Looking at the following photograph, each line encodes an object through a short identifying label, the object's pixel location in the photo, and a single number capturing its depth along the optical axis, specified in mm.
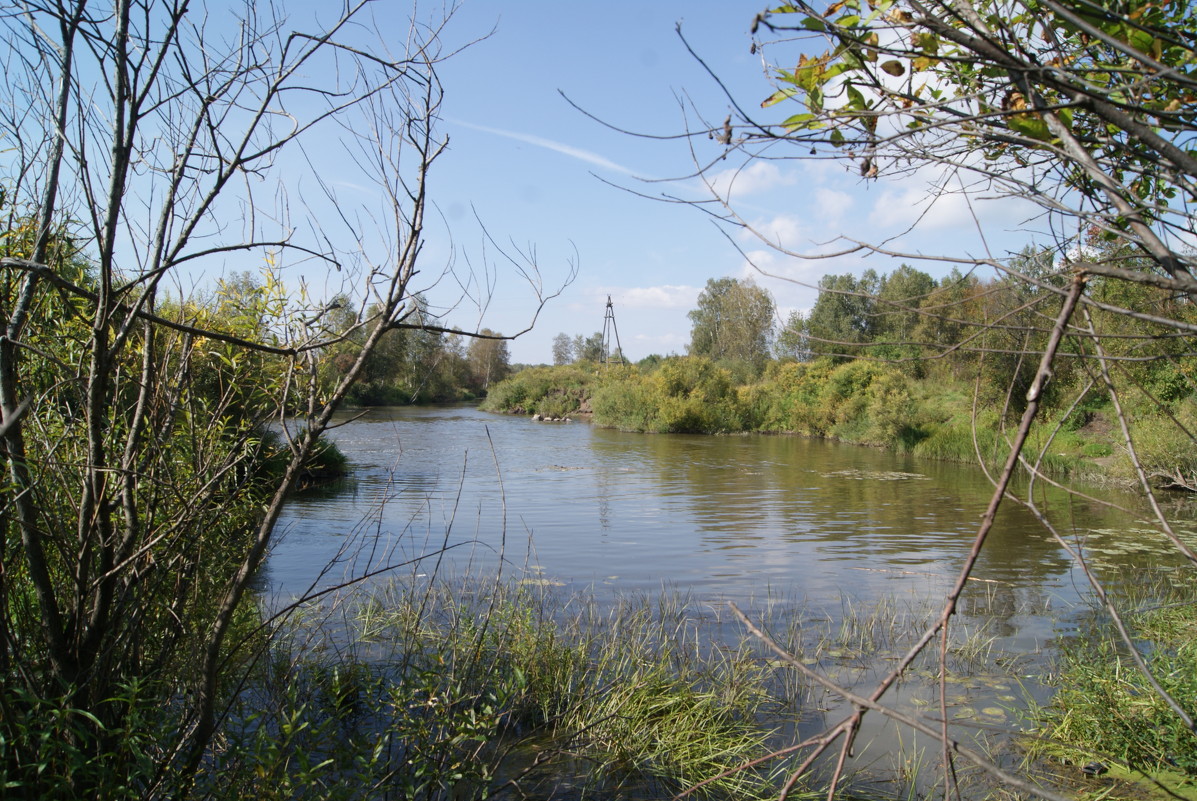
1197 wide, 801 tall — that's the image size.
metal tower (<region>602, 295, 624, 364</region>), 45062
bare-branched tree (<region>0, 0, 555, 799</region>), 2160
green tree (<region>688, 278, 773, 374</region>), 47519
